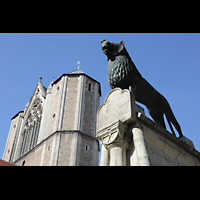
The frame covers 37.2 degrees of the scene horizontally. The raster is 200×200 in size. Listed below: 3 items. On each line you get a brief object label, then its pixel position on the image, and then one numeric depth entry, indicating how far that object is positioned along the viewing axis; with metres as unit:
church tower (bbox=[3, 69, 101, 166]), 26.50
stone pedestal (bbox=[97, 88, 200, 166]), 4.05
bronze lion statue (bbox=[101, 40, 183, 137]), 4.87
